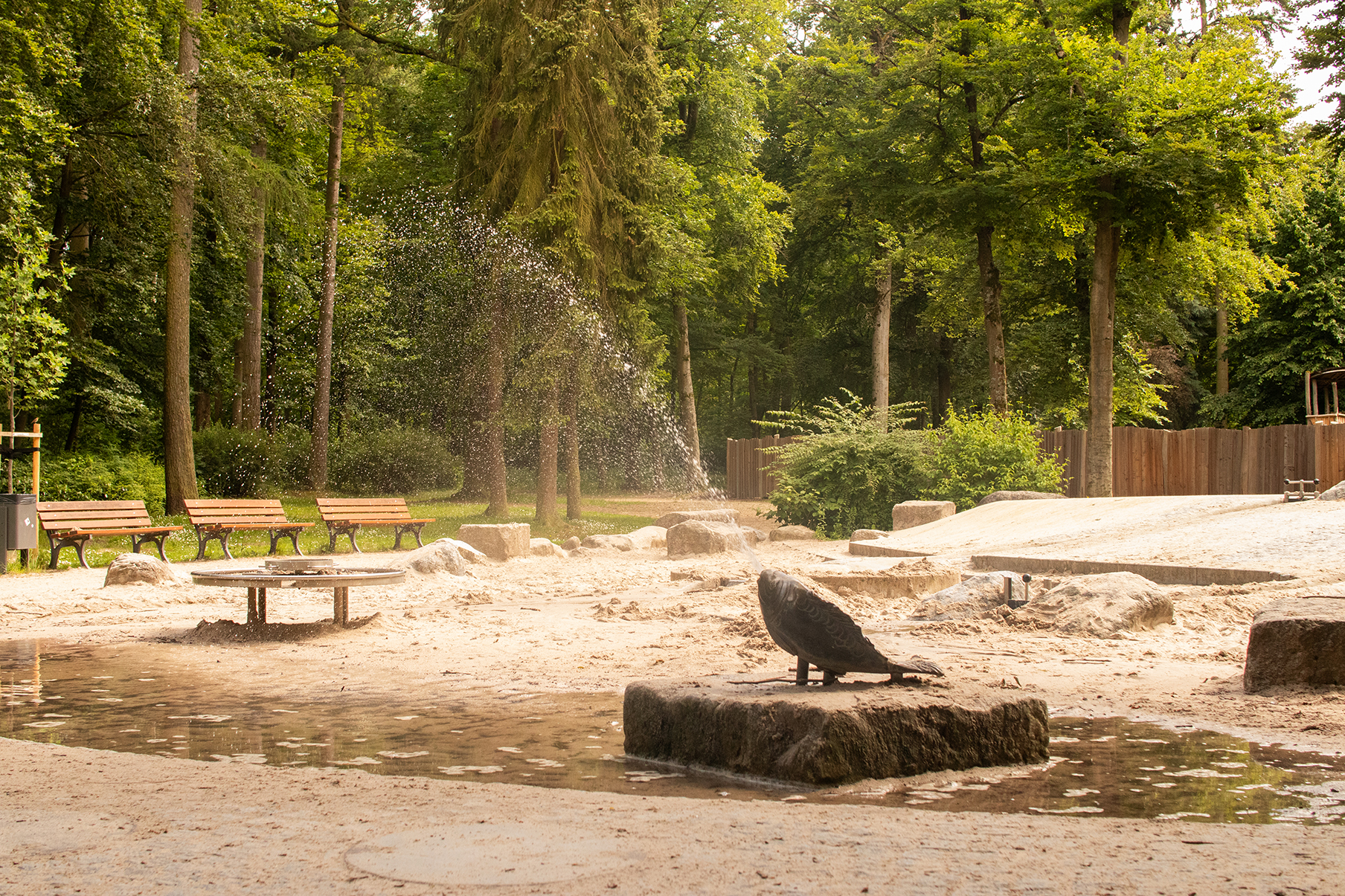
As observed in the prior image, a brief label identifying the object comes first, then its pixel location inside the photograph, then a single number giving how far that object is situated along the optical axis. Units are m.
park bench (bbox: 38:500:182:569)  14.57
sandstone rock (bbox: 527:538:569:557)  17.58
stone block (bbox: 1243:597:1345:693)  6.44
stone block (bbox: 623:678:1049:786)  4.82
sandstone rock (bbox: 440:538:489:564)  15.51
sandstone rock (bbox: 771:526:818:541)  21.16
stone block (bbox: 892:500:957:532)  19.34
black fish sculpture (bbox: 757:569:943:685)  5.40
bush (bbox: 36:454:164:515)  20.73
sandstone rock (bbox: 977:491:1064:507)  19.02
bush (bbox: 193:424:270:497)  26.16
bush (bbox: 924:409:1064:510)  20.89
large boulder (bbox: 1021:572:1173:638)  8.89
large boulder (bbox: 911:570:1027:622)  9.66
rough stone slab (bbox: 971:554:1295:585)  11.42
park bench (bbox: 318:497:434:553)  17.91
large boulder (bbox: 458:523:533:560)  16.86
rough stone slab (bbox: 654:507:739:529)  21.80
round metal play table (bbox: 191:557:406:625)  9.55
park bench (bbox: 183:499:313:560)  16.00
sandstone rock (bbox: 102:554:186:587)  12.71
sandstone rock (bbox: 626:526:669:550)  19.70
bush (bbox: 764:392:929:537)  21.75
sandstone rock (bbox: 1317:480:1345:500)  14.45
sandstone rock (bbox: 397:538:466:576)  14.09
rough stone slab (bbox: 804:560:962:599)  11.35
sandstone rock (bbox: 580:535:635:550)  19.03
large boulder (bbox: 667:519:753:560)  17.50
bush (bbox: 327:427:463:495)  31.83
